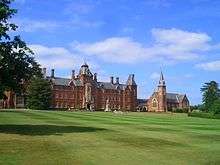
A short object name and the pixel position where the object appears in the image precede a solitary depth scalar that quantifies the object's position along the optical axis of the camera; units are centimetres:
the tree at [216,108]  5963
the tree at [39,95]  7707
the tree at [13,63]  1824
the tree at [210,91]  10517
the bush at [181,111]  9417
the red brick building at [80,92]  10915
